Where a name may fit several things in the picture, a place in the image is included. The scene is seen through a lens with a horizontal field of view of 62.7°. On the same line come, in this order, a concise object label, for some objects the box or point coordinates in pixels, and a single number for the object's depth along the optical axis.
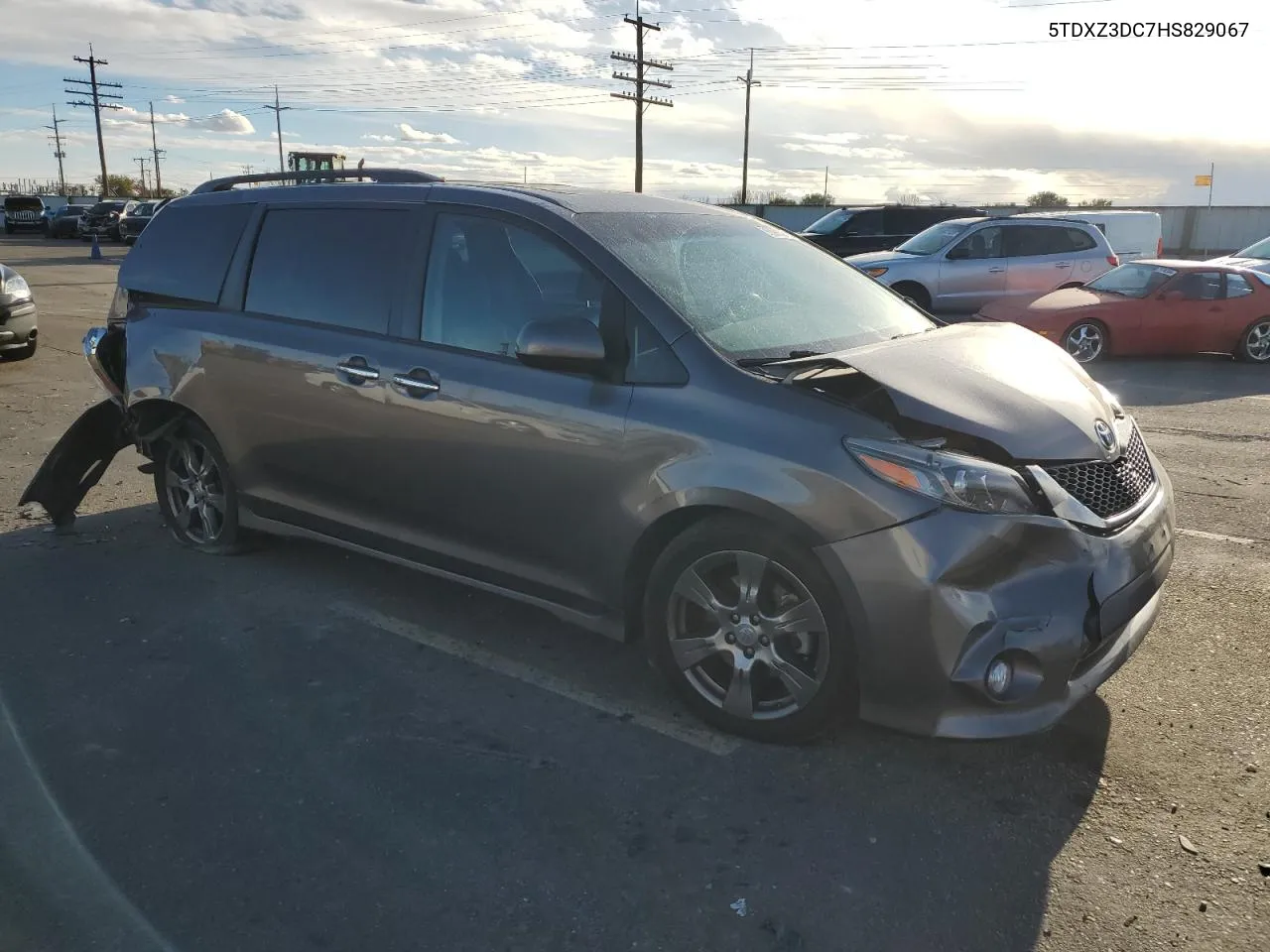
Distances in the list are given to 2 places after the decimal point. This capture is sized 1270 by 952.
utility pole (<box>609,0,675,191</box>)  48.69
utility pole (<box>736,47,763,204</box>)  57.44
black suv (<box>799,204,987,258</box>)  19.30
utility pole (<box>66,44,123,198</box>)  69.75
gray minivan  3.09
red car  12.74
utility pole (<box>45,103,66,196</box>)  107.69
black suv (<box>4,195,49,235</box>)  48.22
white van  20.20
